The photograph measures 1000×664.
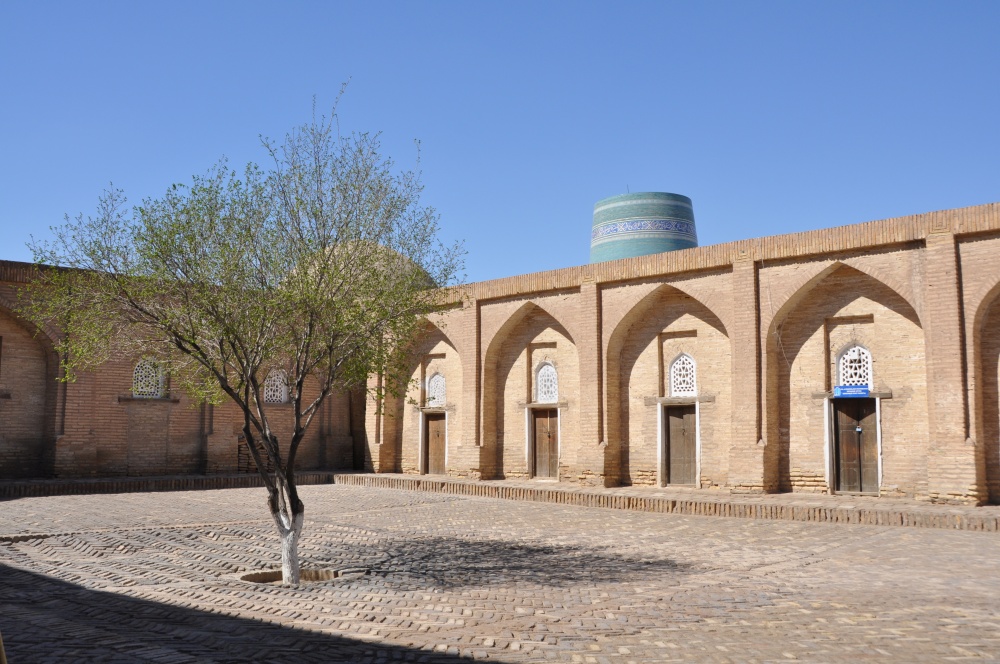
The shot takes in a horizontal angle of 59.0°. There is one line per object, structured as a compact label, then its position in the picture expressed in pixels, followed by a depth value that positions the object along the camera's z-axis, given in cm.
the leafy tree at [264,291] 809
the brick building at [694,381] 1322
